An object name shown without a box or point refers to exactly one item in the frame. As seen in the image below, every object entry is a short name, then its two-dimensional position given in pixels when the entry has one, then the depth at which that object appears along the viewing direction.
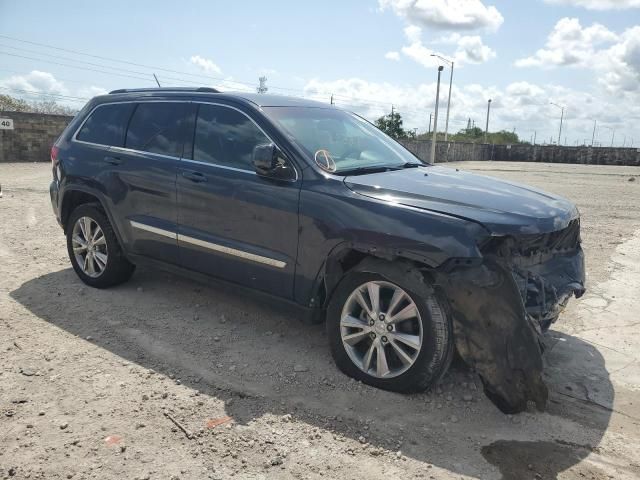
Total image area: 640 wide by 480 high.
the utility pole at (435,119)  37.37
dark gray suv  3.22
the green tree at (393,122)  54.38
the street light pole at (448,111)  43.47
